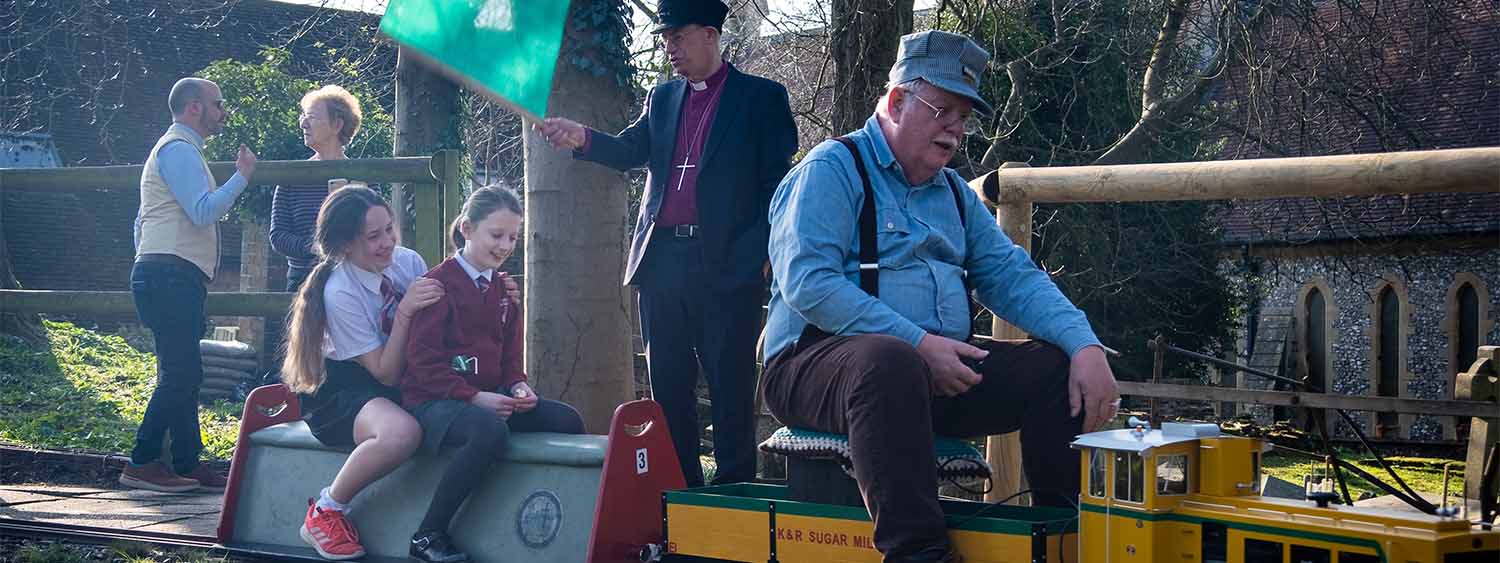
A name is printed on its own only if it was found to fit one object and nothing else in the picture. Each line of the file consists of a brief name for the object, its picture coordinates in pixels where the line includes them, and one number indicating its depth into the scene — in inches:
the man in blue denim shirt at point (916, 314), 145.2
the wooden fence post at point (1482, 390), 357.1
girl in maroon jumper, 191.0
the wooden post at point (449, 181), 273.9
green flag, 201.6
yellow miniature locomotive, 123.3
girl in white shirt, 197.0
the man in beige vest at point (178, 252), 277.3
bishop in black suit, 205.9
